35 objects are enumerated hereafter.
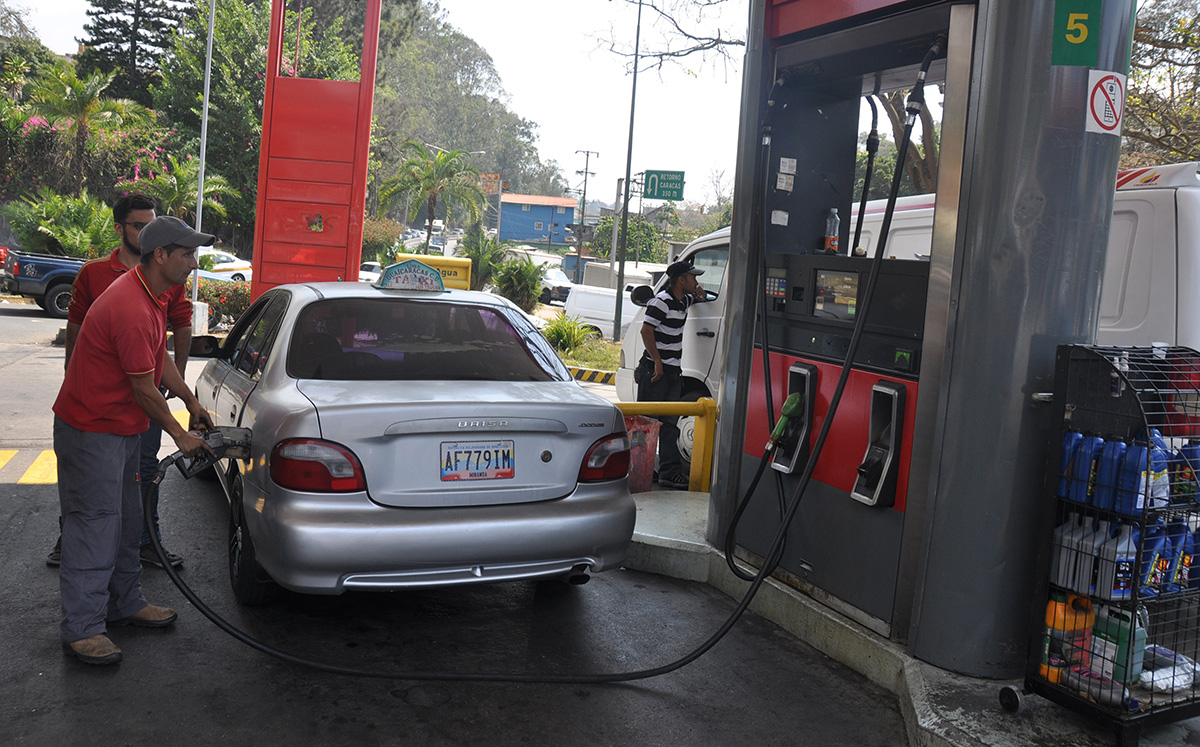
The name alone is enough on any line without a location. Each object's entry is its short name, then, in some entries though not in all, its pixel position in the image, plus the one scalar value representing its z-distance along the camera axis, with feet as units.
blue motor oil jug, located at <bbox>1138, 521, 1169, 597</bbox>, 10.42
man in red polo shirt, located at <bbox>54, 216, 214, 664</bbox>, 12.04
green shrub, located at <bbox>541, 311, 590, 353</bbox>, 63.36
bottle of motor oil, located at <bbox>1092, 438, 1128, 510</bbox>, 10.49
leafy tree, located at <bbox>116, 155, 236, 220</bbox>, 85.30
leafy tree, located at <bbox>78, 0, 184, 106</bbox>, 148.46
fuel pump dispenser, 11.84
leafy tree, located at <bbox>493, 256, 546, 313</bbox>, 88.48
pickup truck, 58.03
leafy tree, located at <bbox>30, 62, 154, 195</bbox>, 97.55
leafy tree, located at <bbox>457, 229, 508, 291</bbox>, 92.73
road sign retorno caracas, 72.64
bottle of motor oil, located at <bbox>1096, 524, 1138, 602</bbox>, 10.35
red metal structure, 31.68
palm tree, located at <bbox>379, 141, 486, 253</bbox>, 130.52
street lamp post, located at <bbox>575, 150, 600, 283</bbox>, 161.54
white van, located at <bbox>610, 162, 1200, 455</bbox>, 15.80
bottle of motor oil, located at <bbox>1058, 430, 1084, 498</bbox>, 11.08
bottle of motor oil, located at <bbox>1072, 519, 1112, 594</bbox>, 10.69
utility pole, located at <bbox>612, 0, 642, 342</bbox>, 74.33
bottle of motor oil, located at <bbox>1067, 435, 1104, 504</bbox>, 10.81
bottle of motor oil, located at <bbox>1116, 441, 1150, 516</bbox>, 10.26
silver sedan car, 12.00
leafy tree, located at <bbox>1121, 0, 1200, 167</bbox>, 37.04
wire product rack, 10.36
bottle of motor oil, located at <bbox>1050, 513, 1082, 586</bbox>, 11.09
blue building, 302.25
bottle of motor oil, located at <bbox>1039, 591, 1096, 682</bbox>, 10.87
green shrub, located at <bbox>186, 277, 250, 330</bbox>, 57.67
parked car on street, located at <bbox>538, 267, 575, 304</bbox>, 128.47
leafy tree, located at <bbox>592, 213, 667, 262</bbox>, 159.63
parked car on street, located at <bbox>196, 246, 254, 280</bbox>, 79.41
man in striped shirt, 24.71
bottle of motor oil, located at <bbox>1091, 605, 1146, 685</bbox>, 10.37
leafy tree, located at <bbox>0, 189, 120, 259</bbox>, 64.23
